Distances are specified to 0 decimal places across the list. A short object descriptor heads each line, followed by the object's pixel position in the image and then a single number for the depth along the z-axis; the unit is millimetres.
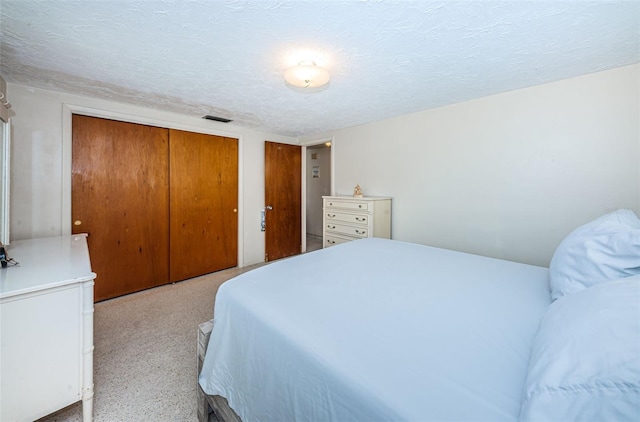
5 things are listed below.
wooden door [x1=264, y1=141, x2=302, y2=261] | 4199
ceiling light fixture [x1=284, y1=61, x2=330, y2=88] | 1751
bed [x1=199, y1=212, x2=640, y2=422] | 558
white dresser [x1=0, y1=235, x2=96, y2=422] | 1112
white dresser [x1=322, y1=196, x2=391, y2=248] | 3139
